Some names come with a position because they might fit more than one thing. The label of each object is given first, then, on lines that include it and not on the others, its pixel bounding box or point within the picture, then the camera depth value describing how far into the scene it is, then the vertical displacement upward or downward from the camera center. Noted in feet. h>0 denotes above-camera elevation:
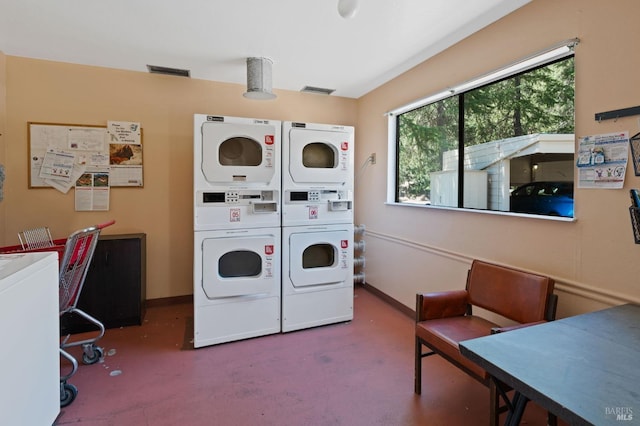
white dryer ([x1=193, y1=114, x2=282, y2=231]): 8.55 +1.00
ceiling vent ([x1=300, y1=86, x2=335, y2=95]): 13.01 +5.04
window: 6.77 +1.93
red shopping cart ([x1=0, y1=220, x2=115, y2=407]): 6.55 -1.62
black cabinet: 9.66 -2.58
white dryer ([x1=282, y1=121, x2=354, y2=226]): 9.50 +1.08
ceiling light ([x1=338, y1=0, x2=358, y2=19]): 5.37 +3.54
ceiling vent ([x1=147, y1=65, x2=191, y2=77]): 10.87 +4.88
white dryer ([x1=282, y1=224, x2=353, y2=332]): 9.65 -2.18
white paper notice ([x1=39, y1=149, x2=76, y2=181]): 10.23 +1.35
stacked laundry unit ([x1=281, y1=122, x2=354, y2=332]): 9.57 -0.55
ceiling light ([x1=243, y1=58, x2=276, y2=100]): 10.07 +4.27
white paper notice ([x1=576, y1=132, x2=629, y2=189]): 5.45 +0.91
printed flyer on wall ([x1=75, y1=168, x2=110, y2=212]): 10.61 +0.53
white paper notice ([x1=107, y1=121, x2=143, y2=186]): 10.87 +1.91
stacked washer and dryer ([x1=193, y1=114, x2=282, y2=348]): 8.60 -0.63
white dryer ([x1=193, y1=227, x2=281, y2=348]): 8.67 -2.24
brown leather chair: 5.88 -2.17
